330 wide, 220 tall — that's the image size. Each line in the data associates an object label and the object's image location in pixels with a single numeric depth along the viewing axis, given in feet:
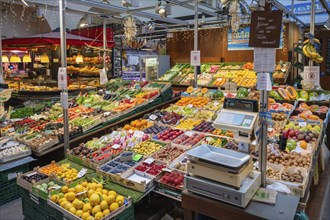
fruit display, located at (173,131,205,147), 13.53
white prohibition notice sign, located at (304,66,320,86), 17.26
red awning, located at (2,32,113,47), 25.61
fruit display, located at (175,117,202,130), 15.82
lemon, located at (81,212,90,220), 9.05
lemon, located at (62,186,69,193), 10.43
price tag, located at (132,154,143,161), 12.45
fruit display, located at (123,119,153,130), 16.37
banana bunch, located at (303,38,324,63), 16.37
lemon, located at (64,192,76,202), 9.91
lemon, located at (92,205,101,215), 9.28
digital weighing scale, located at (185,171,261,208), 6.68
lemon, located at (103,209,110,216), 9.22
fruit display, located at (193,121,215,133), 14.88
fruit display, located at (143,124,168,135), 15.44
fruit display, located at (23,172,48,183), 11.69
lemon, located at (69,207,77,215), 9.33
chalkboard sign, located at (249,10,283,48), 6.92
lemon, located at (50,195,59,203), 10.02
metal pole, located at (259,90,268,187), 7.32
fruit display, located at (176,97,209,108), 18.81
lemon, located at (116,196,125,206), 9.80
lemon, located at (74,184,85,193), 10.26
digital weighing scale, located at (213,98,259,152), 7.30
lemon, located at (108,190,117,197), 10.17
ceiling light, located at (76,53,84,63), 33.40
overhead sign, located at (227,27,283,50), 29.71
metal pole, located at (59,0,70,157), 13.35
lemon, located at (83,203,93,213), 9.36
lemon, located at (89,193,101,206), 9.59
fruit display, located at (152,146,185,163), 12.25
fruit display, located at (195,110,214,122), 16.69
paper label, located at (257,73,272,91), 7.11
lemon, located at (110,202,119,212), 9.50
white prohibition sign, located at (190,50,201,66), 19.42
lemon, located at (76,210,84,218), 9.19
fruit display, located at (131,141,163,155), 13.16
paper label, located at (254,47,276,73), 7.12
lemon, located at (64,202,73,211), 9.50
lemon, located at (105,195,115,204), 9.71
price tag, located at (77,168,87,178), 11.90
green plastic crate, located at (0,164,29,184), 13.14
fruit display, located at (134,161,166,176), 11.32
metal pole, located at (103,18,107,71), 25.59
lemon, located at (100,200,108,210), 9.46
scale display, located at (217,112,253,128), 7.34
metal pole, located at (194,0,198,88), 19.92
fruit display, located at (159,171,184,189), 10.31
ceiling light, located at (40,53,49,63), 35.04
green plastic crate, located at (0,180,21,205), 13.17
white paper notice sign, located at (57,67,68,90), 13.56
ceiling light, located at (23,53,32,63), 35.99
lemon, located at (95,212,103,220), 9.00
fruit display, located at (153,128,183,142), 14.31
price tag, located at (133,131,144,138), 14.79
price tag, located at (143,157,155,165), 11.97
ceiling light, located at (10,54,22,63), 34.94
